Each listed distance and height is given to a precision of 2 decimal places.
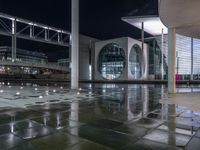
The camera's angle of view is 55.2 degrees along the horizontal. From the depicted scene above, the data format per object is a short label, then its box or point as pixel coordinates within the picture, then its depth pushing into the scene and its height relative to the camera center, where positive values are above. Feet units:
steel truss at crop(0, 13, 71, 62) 167.96 +46.80
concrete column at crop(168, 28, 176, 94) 49.49 +4.54
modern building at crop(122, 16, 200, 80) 154.97 +22.54
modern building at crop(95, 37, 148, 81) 159.53 +14.61
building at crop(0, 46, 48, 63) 283.18 +34.29
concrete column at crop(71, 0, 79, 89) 60.70 +9.79
